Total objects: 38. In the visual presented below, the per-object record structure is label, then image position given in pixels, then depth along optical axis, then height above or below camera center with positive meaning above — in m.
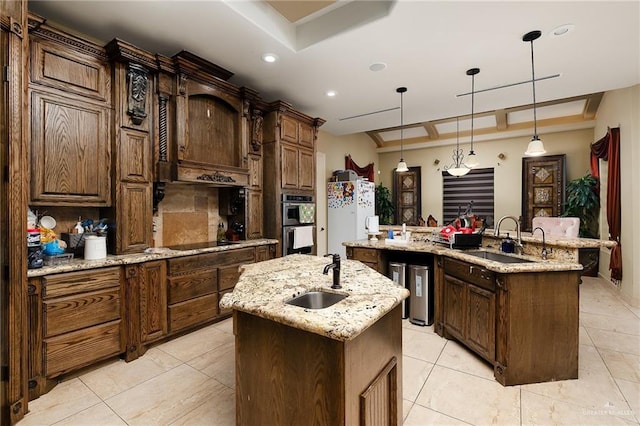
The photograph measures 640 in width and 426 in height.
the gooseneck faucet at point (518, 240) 2.64 -0.25
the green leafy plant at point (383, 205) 7.40 +0.19
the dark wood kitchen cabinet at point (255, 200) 3.87 +0.18
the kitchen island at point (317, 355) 1.15 -0.62
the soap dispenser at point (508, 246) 2.72 -0.31
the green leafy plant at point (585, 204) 5.17 +0.14
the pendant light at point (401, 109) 3.83 +1.60
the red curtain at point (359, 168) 6.70 +1.06
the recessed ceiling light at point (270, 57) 2.99 +1.61
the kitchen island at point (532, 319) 2.14 -0.78
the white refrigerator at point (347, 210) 5.48 +0.05
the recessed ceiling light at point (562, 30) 2.48 +1.56
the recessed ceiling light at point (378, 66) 3.16 +1.59
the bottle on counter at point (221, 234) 3.86 -0.27
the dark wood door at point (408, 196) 7.61 +0.44
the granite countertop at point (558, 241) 2.24 -0.23
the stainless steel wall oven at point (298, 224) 4.09 -0.16
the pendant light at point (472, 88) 3.29 +1.58
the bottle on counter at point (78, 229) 2.53 -0.13
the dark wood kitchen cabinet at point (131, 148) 2.58 +0.60
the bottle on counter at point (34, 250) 2.03 -0.25
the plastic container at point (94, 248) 2.40 -0.28
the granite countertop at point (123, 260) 2.06 -0.38
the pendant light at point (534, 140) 2.58 +0.74
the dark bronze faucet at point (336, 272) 1.57 -0.31
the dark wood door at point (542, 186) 5.95 +0.53
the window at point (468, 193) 6.82 +0.47
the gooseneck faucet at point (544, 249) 2.43 -0.31
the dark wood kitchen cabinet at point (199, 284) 2.82 -0.73
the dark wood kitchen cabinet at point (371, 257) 3.46 -0.53
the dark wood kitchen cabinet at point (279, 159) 4.00 +0.76
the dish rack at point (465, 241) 2.91 -0.28
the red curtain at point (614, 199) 4.21 +0.18
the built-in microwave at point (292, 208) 4.08 +0.07
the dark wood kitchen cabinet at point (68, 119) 2.19 +0.76
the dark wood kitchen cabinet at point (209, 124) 2.97 +1.03
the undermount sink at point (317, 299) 1.54 -0.46
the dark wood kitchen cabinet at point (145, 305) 2.51 -0.81
